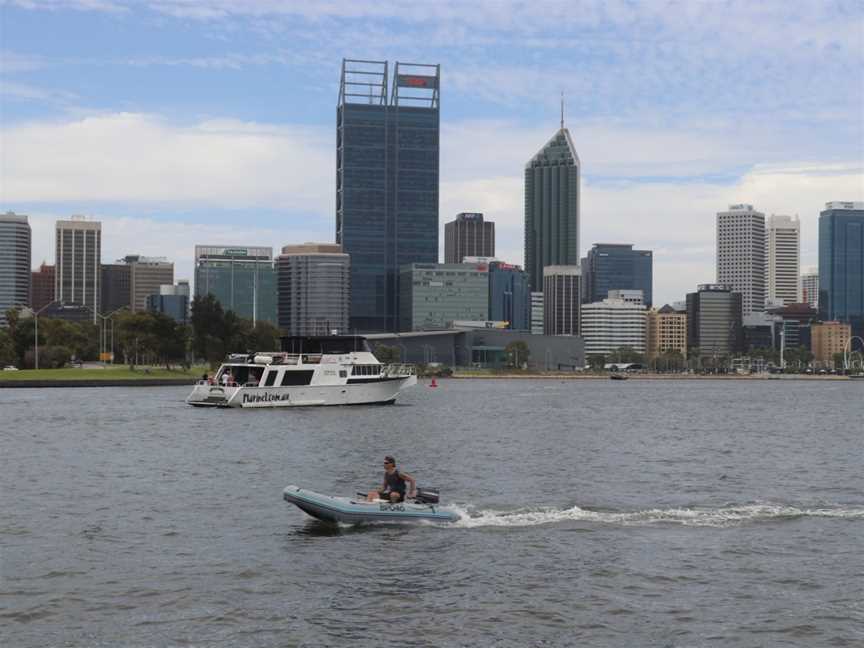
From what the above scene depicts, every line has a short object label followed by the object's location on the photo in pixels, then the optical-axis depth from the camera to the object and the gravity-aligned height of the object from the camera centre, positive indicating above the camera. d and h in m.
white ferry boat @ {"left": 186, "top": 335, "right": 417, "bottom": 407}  122.88 -5.61
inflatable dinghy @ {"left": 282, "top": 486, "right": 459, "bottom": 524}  43.69 -7.10
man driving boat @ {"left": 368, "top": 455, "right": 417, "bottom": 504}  44.59 -6.35
